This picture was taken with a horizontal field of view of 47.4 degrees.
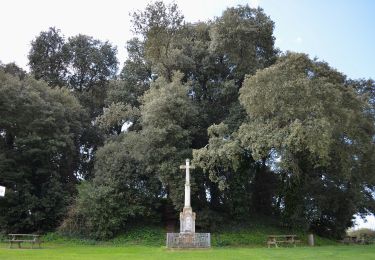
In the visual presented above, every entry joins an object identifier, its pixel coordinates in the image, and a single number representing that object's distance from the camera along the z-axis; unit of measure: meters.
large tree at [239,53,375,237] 23.73
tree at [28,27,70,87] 41.19
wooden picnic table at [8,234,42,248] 23.48
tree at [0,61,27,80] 37.62
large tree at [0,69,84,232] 30.75
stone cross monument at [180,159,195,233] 24.19
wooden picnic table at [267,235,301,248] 26.34
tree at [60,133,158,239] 28.86
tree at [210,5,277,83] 30.95
